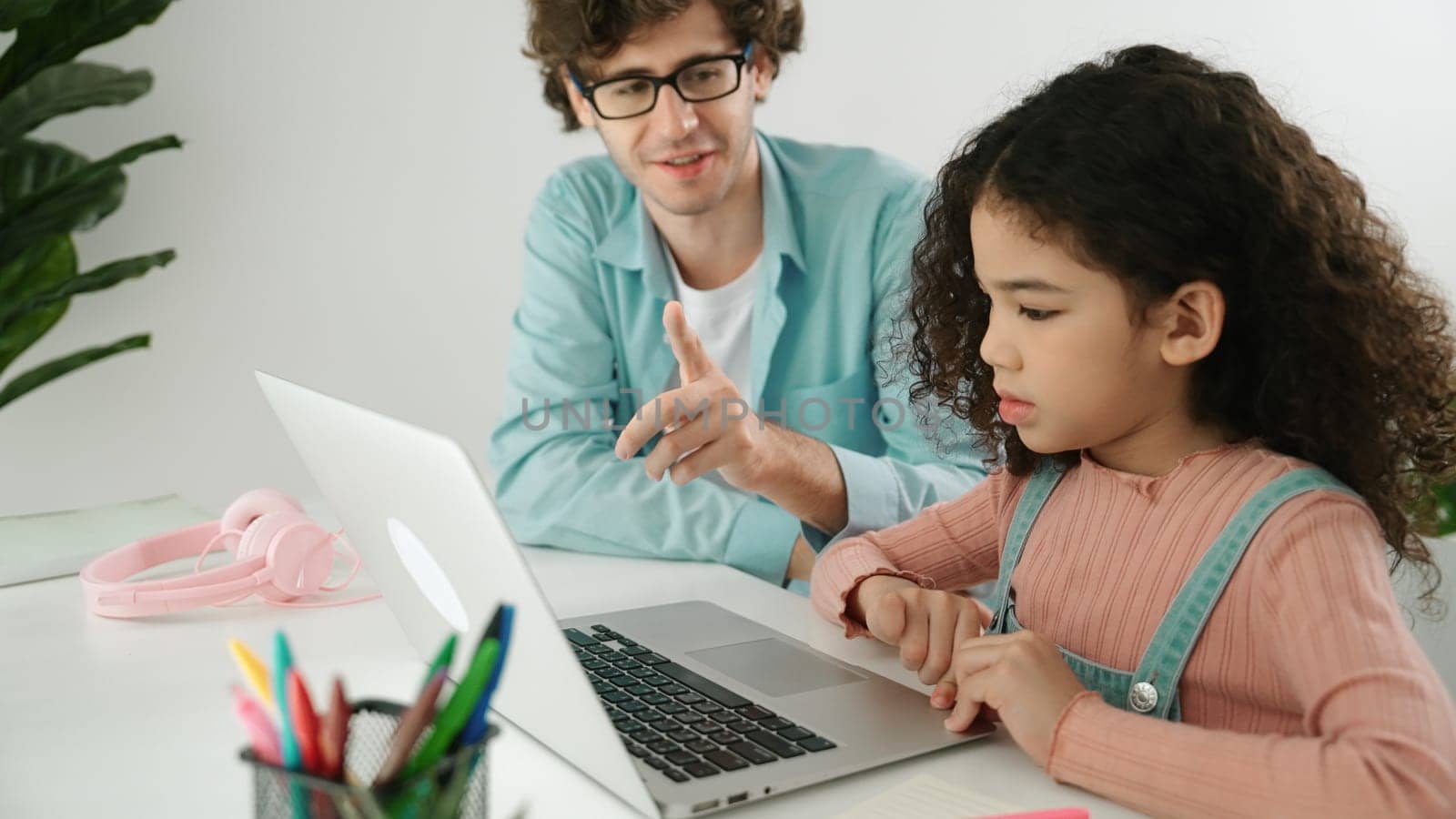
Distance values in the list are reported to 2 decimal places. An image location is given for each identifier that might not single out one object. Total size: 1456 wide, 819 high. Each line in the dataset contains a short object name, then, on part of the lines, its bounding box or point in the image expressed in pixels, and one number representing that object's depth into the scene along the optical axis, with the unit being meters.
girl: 0.75
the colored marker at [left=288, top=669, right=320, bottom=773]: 0.46
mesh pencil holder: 0.45
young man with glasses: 1.48
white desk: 0.75
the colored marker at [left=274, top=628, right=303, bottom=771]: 0.46
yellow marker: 0.49
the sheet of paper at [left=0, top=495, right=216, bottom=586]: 1.29
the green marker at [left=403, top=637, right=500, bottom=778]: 0.48
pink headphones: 1.14
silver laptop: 0.68
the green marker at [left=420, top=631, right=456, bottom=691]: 0.49
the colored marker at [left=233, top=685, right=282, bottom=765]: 0.45
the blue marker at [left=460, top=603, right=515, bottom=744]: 0.48
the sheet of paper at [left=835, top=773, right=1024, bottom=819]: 0.71
